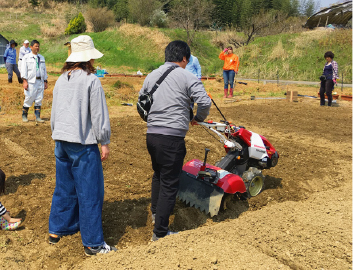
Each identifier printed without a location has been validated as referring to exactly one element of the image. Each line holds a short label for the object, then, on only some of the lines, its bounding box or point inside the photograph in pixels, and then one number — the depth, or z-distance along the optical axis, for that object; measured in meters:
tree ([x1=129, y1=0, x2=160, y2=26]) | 37.77
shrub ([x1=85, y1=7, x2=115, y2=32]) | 36.28
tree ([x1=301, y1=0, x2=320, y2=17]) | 55.16
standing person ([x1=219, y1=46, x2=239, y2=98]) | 13.35
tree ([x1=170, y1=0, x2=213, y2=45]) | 35.19
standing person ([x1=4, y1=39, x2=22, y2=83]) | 14.59
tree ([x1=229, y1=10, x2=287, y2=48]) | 35.47
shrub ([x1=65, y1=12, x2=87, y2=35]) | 35.94
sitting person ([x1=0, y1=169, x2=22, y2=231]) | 3.69
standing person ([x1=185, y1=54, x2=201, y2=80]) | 7.94
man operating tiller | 3.39
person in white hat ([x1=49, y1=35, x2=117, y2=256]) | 3.07
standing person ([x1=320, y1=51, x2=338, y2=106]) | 12.51
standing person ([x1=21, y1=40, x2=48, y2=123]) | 8.12
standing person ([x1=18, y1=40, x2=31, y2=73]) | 8.80
